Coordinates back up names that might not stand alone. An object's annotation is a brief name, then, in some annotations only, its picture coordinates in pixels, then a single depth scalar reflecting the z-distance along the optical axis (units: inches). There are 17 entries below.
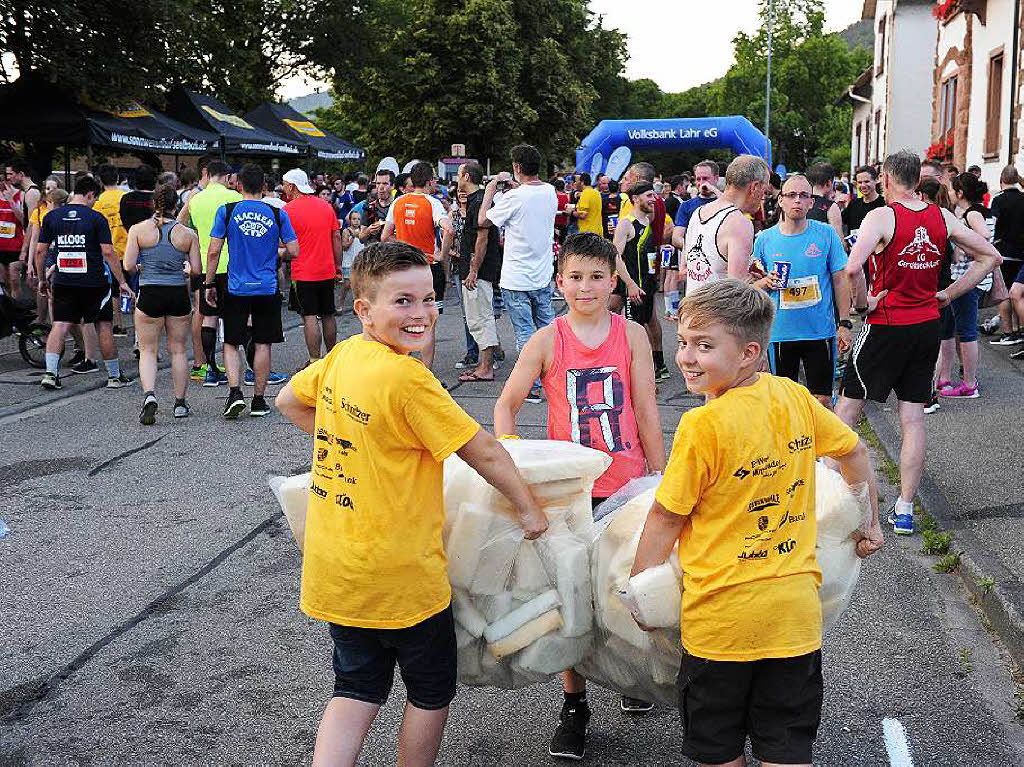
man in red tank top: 239.6
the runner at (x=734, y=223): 269.3
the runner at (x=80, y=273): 412.5
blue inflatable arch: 1197.7
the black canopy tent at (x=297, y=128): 955.3
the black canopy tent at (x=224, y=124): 811.4
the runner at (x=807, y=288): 260.2
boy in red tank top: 154.2
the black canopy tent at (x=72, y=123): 645.3
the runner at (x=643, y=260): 420.8
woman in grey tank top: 359.3
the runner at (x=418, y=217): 427.2
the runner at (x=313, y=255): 419.8
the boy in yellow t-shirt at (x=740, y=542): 106.5
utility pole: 2324.9
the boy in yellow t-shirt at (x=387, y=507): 112.1
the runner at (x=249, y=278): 362.0
